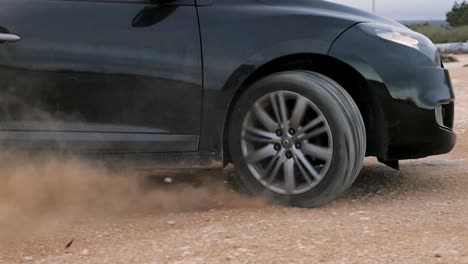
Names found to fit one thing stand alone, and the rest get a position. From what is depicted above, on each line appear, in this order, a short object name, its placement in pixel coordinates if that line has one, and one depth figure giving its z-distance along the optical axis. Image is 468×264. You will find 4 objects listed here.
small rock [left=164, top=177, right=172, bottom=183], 4.51
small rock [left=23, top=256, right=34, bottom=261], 3.00
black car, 3.59
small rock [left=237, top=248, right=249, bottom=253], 2.96
